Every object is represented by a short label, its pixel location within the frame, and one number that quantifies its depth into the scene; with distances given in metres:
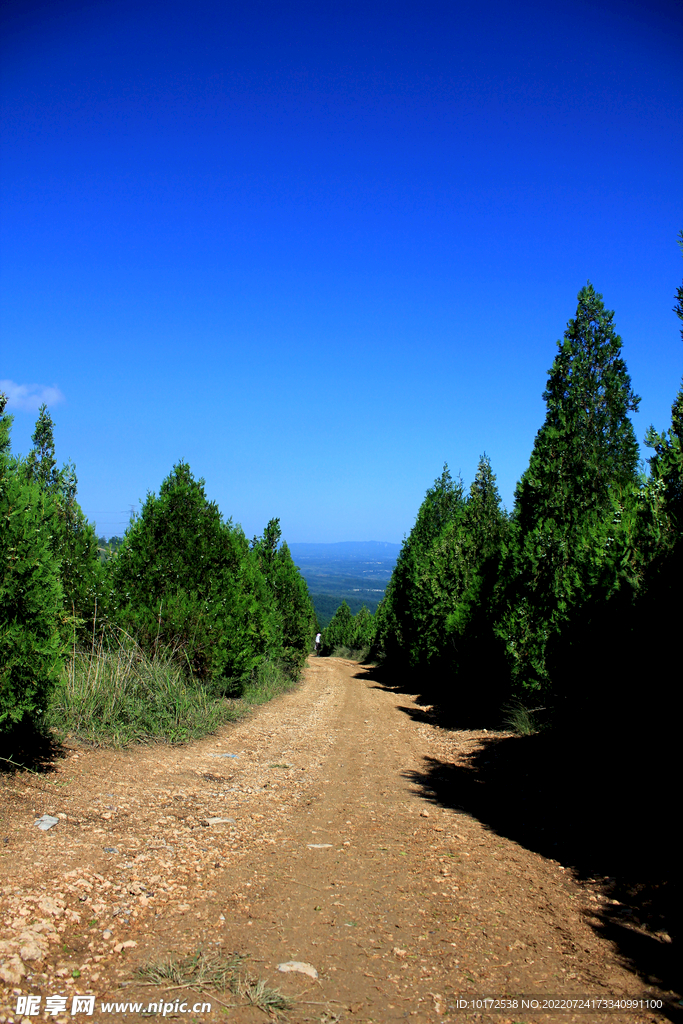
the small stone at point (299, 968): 2.94
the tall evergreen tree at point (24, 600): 4.82
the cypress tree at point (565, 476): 9.95
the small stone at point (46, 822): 4.32
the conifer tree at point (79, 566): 9.51
